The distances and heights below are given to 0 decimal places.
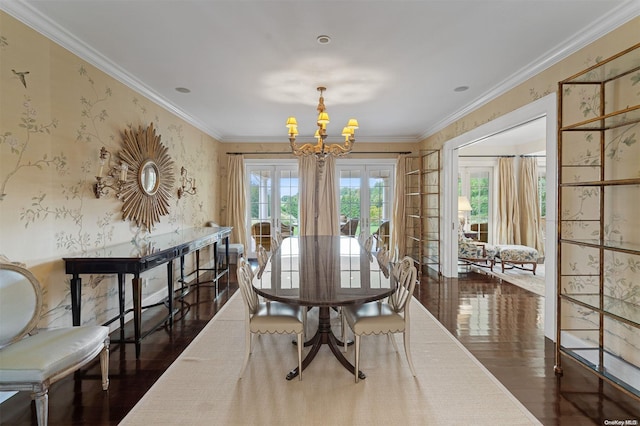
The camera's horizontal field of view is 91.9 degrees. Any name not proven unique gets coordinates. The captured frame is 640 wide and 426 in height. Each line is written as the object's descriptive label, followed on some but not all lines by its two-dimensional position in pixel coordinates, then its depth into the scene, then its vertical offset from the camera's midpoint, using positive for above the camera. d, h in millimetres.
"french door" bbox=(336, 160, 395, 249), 6656 +210
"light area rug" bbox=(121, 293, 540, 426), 1856 -1249
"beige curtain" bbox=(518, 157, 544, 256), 6723 +90
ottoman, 5504 -869
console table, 2445 -458
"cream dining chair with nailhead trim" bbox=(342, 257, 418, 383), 2197 -805
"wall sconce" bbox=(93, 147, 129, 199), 2881 +316
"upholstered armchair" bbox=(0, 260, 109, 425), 1581 -775
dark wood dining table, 1981 -553
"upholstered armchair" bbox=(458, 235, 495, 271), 5539 -812
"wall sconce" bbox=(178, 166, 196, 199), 4641 +374
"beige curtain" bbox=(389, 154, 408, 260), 6426 -73
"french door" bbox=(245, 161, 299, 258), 6656 +214
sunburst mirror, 3303 +366
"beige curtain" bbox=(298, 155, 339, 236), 6410 +204
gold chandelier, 3523 +844
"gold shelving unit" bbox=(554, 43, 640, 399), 2141 -116
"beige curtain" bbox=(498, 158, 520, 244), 6816 +71
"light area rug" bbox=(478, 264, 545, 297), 4677 -1201
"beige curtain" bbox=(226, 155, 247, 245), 6387 +187
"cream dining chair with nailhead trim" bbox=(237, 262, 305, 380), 2197 -815
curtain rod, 6469 +1169
